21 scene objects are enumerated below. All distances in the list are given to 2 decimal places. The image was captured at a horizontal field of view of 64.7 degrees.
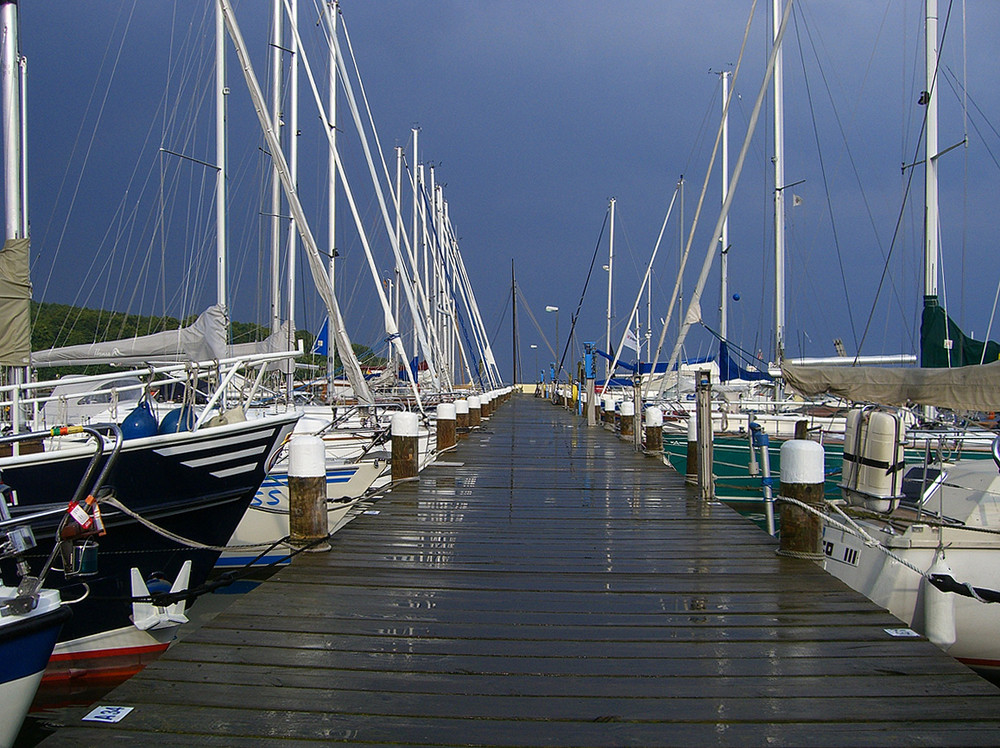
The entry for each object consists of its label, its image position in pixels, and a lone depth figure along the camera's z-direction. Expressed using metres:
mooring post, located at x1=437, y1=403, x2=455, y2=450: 15.67
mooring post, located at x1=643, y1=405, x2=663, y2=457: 14.69
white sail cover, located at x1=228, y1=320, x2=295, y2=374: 18.27
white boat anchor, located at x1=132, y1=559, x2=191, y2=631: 8.88
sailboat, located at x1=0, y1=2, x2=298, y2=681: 8.26
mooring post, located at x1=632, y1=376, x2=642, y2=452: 16.95
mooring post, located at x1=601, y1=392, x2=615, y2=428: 23.83
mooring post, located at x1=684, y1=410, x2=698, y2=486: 11.44
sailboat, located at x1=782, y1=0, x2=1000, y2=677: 7.78
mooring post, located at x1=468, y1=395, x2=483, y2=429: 21.83
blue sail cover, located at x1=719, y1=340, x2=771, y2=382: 26.46
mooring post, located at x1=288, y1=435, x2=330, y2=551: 6.75
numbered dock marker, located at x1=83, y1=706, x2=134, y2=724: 3.55
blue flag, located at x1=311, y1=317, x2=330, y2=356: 27.20
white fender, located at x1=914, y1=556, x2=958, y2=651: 6.75
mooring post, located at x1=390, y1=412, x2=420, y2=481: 10.89
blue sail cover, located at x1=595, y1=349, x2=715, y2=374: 44.66
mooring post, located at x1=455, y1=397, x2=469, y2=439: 20.16
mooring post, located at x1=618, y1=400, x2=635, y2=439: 19.33
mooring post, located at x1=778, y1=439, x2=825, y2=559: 6.63
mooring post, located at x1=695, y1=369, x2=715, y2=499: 9.76
